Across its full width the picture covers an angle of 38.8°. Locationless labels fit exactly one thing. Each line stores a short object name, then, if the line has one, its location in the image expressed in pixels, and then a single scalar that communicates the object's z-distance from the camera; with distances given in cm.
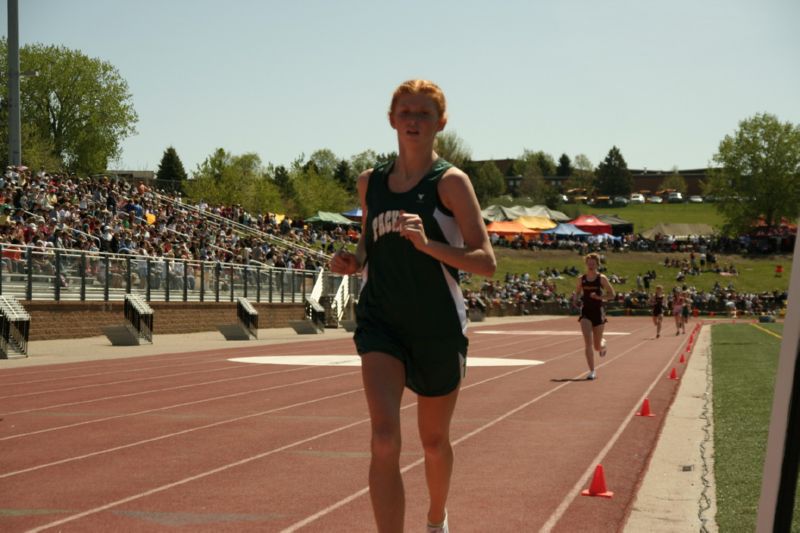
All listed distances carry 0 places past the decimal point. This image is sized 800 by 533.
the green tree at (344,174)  15150
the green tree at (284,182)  12672
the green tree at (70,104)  8694
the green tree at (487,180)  15588
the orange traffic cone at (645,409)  1283
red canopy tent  9681
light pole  3569
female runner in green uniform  473
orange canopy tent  8900
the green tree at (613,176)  18488
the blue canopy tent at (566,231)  9162
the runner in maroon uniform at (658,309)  3674
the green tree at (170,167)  13612
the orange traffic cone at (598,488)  747
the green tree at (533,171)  17880
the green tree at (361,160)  15412
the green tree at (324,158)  16912
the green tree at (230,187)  9379
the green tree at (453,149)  13282
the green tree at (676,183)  19525
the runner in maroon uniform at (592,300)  1681
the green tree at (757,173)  11981
